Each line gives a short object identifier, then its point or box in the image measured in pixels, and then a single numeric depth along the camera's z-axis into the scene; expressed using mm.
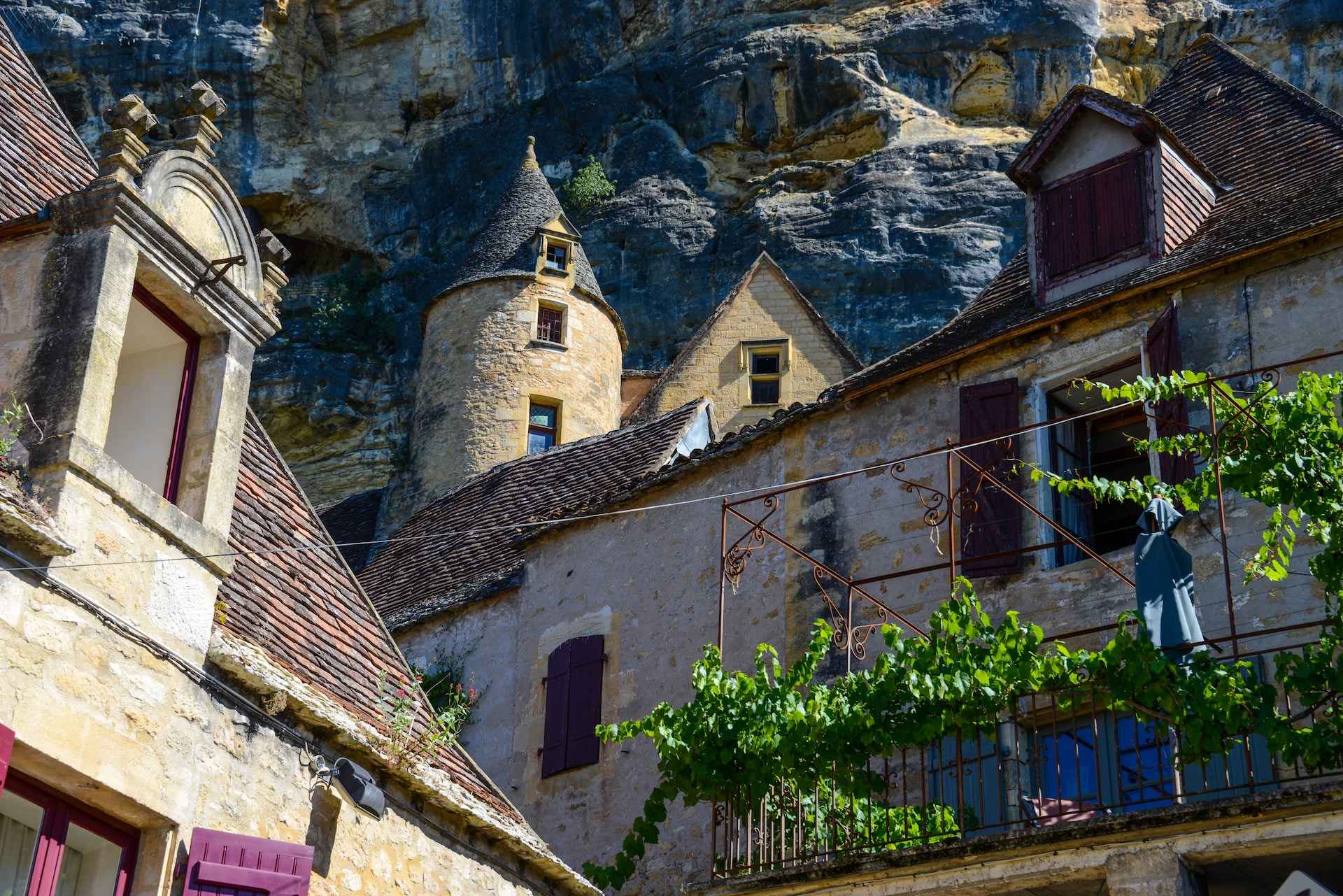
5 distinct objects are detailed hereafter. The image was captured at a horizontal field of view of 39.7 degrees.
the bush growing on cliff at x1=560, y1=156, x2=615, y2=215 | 35625
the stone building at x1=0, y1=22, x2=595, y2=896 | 7125
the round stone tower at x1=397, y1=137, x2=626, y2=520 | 27359
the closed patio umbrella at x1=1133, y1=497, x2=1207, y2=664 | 9344
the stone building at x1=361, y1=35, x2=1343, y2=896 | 11875
